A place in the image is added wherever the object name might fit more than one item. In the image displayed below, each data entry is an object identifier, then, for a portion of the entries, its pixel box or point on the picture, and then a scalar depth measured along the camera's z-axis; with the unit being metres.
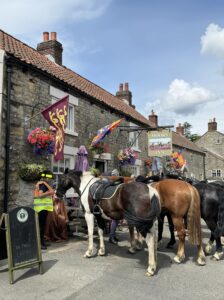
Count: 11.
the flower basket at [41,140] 8.81
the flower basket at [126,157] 14.48
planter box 12.68
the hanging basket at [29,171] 8.48
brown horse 5.96
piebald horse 5.46
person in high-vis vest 6.80
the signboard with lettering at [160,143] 15.23
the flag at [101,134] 11.76
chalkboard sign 5.00
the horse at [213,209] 6.54
